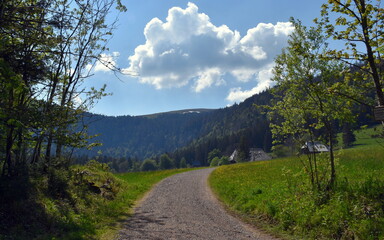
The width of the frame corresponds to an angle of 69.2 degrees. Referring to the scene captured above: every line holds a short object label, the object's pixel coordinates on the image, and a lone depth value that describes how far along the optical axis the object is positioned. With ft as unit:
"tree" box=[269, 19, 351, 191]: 33.71
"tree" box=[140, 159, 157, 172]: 538.34
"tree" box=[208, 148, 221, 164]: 541.22
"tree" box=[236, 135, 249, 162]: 415.23
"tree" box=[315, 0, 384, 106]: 25.31
